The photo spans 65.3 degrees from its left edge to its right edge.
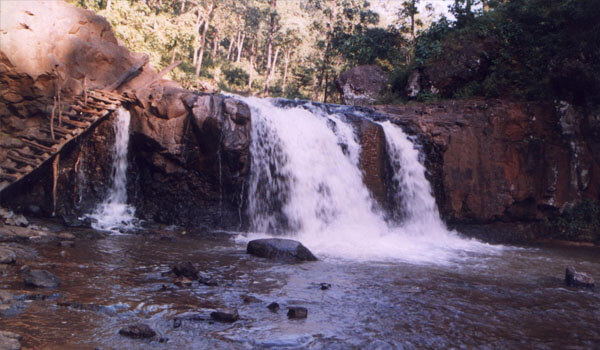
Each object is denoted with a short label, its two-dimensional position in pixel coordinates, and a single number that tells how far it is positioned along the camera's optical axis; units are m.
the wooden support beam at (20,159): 8.99
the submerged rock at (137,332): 3.87
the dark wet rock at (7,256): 5.77
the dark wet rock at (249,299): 5.15
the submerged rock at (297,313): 4.69
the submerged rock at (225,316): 4.44
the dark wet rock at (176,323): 4.24
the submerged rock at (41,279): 5.01
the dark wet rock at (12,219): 8.23
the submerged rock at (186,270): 5.93
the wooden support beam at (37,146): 9.30
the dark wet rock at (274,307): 4.90
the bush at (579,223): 13.41
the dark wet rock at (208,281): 5.74
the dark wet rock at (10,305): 4.11
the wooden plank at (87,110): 10.30
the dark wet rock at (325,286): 5.97
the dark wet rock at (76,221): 9.18
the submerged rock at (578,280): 6.99
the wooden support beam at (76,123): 9.86
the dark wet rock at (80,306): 4.46
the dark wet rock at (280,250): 7.79
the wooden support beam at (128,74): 11.39
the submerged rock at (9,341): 3.33
